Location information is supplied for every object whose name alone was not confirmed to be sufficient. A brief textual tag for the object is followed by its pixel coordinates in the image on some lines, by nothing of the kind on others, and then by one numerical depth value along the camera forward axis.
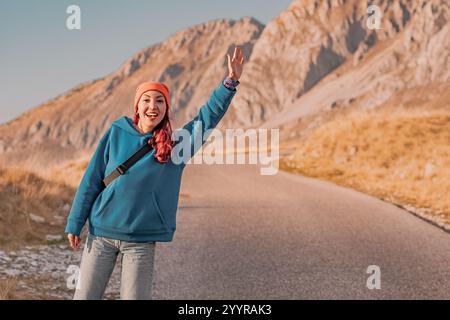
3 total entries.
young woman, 3.43
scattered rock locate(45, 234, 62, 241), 9.29
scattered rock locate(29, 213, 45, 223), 10.11
